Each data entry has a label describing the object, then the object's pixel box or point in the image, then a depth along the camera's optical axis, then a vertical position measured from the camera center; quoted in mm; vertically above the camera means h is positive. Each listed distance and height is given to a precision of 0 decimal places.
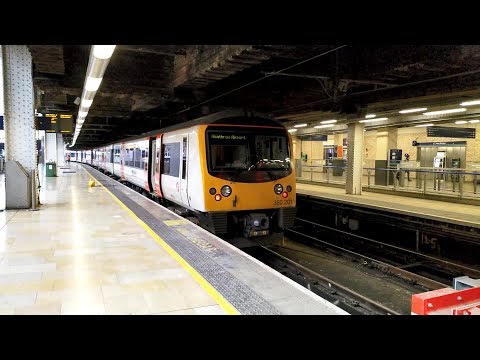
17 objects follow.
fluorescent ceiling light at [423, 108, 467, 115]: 11564 +1611
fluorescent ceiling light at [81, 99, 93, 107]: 10247 +1554
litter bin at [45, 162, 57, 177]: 22375 -593
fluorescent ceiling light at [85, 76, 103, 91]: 7278 +1517
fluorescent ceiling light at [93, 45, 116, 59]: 5066 +1482
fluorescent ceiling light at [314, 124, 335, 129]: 16828 +1606
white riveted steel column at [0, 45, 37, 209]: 8594 +912
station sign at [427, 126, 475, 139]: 14531 +1205
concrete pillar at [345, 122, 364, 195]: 14492 +74
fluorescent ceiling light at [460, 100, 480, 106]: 9887 +1593
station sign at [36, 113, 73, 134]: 14023 +1400
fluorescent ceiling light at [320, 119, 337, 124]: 15184 +1619
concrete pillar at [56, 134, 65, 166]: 44156 +1034
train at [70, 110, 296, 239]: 7145 -252
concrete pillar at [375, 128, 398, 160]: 23516 +1151
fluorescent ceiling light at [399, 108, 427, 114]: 11648 +1622
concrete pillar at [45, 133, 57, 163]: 29969 +955
